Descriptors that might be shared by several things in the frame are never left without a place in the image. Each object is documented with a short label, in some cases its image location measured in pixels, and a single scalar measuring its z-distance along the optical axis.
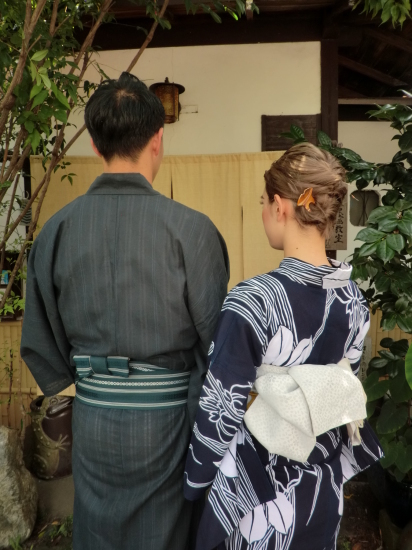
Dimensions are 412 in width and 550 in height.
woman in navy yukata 1.65
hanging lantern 4.57
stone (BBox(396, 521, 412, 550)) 3.14
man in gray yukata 1.76
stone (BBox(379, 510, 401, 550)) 3.44
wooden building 4.62
